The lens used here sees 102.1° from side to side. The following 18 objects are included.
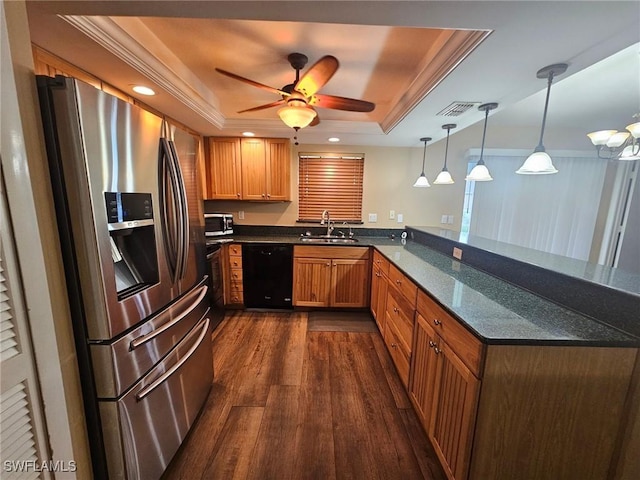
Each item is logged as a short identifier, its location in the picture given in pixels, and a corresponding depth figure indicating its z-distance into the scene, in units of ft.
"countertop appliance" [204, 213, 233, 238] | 10.36
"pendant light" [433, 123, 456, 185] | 8.56
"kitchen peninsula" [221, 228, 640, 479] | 3.32
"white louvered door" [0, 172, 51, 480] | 2.42
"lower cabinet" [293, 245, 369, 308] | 10.39
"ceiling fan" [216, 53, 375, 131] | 5.59
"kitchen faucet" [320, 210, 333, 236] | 12.05
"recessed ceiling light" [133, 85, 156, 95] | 6.12
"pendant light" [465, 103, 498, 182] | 6.85
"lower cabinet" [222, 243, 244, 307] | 10.49
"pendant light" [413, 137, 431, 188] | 9.49
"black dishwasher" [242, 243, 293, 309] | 10.53
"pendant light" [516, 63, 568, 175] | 5.28
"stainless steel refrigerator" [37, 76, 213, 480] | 3.04
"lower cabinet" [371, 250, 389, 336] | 8.47
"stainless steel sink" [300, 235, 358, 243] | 10.91
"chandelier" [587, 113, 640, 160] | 8.21
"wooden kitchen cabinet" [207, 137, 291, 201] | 10.88
